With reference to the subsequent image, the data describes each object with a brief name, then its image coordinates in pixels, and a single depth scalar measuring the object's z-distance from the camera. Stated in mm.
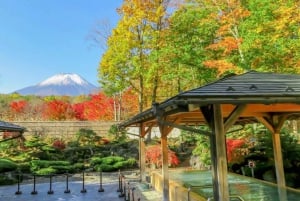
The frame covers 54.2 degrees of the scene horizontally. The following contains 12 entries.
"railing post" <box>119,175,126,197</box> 9852
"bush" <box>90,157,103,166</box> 16766
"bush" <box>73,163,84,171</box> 16281
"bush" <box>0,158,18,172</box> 14211
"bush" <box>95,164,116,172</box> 16023
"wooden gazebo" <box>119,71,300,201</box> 3820
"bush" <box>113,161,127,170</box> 16375
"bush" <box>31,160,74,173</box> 15562
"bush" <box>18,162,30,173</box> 15450
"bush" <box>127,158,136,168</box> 16900
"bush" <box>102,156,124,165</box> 16609
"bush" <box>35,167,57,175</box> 15070
